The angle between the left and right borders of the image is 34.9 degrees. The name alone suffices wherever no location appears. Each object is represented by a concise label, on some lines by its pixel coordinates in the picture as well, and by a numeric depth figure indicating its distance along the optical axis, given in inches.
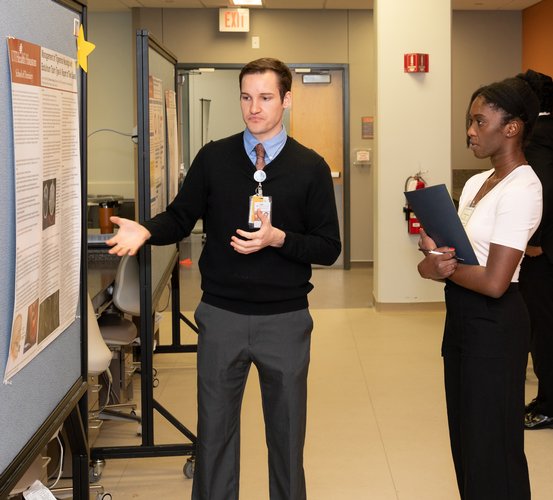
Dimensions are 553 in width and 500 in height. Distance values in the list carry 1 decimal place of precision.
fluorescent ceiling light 341.7
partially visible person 169.9
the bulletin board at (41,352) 62.9
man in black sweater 107.7
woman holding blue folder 101.9
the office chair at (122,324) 173.5
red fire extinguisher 283.2
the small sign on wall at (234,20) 389.1
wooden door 406.0
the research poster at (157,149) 143.8
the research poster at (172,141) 173.0
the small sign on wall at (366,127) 402.3
